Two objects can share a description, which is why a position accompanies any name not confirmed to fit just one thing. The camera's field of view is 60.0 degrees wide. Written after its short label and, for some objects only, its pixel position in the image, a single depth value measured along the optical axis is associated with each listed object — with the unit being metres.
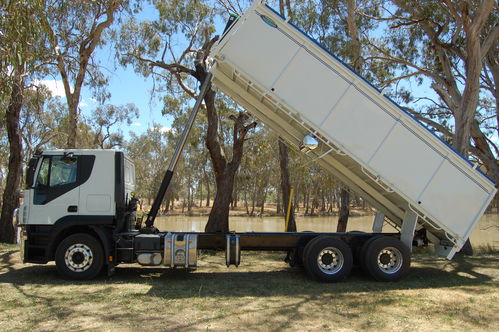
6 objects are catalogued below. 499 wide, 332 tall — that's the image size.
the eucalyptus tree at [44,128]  30.42
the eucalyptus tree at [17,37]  7.26
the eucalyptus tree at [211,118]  13.84
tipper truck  7.77
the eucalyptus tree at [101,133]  33.06
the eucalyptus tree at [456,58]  12.43
